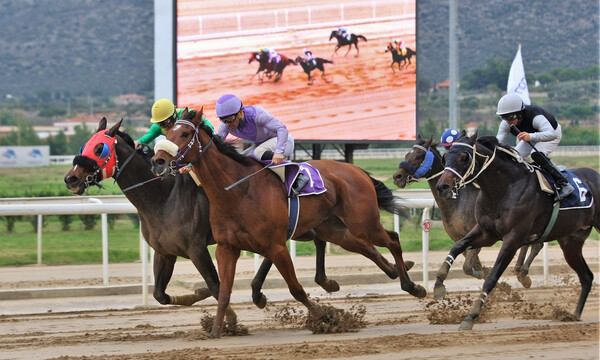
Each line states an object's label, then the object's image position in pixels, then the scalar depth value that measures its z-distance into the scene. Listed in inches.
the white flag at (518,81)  1227.9
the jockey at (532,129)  593.7
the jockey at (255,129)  542.3
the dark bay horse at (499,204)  561.3
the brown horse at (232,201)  501.4
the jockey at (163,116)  565.6
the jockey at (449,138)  691.4
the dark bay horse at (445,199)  677.3
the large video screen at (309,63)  1085.8
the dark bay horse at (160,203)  551.2
